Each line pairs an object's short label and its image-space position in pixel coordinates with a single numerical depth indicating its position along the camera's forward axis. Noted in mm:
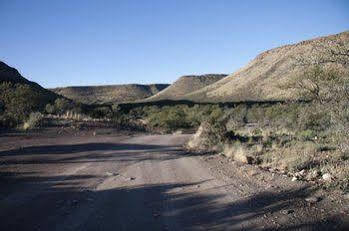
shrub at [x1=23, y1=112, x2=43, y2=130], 30662
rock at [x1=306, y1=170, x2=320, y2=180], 12375
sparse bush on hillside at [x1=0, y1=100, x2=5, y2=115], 37125
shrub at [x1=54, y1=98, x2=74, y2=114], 45500
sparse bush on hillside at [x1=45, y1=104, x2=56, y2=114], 43169
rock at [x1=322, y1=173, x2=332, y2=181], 11555
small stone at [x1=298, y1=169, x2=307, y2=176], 13172
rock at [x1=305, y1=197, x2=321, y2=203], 9953
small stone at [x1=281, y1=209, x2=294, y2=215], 9297
